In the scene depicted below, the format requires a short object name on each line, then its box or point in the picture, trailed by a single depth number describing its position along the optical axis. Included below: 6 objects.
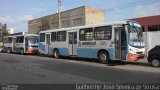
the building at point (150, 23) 20.69
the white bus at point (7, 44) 23.50
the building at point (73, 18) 28.98
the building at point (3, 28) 58.27
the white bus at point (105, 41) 11.32
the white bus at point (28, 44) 20.24
